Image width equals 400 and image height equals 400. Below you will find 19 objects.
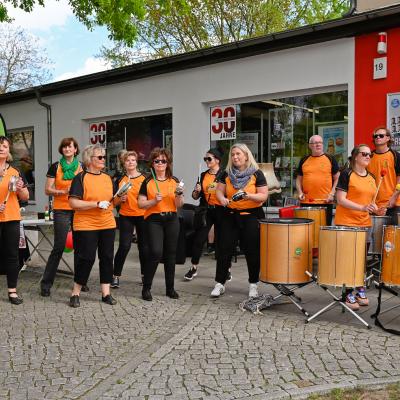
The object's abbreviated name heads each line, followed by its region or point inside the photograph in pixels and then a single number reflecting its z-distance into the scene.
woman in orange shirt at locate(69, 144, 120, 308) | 5.98
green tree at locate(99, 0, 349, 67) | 27.33
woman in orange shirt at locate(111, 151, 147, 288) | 6.98
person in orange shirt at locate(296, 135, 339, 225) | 7.40
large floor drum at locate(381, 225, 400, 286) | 4.89
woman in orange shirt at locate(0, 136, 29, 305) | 6.16
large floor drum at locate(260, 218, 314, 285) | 5.39
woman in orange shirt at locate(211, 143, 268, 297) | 5.99
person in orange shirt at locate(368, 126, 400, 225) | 6.67
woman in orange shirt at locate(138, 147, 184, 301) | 6.30
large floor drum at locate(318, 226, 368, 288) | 5.09
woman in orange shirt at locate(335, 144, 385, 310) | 5.71
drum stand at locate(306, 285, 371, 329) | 5.22
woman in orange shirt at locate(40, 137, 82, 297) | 6.71
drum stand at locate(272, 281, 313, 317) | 5.57
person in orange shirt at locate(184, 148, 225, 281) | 7.42
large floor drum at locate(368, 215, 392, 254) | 5.93
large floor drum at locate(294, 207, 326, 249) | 6.41
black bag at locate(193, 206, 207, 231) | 7.69
